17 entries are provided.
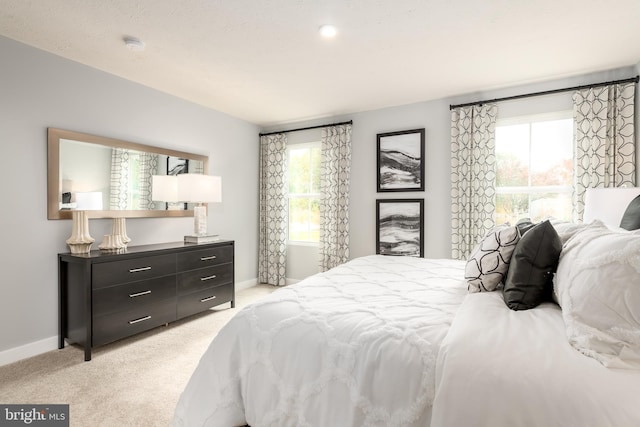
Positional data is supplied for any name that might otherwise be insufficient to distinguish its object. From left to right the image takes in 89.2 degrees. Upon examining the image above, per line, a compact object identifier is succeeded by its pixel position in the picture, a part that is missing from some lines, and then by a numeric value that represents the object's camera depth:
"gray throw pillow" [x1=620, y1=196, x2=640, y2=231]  1.69
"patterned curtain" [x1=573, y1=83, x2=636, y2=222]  3.02
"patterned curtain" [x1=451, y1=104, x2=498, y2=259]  3.64
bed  0.93
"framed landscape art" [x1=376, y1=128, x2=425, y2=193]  4.10
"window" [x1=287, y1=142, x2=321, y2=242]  4.96
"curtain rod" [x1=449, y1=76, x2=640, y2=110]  3.03
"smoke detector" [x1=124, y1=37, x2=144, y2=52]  2.57
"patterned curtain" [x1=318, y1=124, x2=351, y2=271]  4.51
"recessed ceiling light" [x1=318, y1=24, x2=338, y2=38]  2.40
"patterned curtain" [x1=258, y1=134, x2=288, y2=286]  5.02
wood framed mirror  2.84
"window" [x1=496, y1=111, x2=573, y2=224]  3.42
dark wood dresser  2.61
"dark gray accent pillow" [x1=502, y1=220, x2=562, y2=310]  1.41
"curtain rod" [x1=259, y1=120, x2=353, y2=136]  4.51
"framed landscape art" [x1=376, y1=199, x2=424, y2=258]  4.10
